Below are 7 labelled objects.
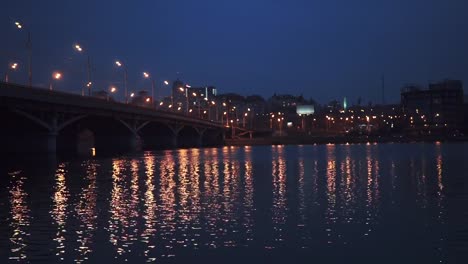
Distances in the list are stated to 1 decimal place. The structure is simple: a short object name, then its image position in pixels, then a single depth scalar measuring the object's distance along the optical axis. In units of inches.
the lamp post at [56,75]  4079.7
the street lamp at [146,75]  5369.1
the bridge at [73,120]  3053.6
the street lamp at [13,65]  3807.3
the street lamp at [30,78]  3274.6
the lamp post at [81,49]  3722.9
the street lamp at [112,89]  5504.9
